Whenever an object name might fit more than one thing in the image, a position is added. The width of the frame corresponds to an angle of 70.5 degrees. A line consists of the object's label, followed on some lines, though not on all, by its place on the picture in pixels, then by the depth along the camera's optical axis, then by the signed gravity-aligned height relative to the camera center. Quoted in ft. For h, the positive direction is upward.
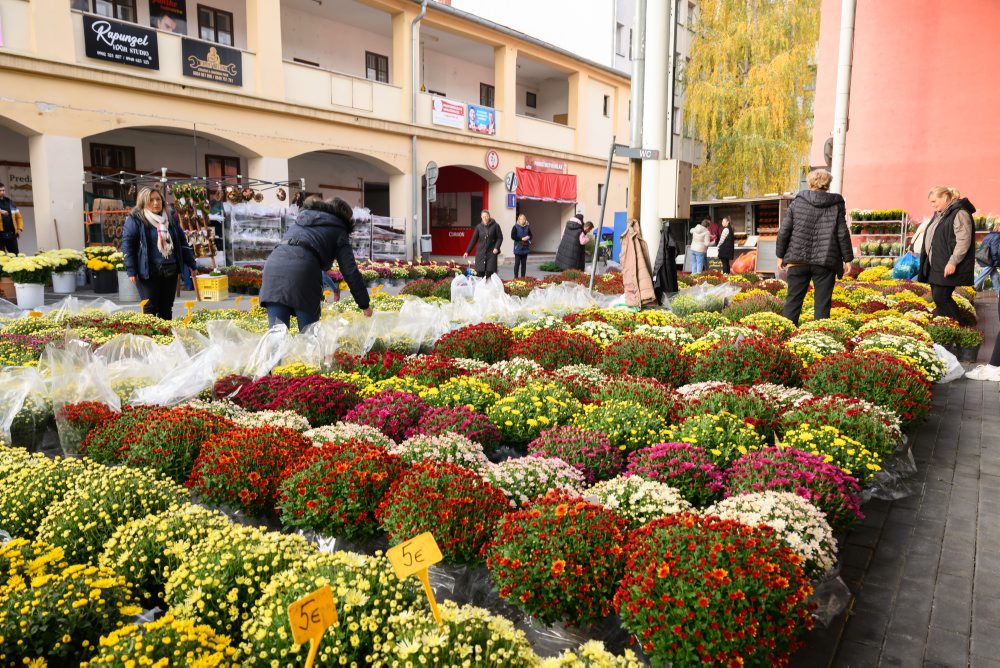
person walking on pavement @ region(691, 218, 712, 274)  61.67 -0.47
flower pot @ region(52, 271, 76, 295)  48.03 -3.34
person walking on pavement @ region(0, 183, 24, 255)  47.16 +0.55
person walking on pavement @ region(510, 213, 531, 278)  63.26 -0.04
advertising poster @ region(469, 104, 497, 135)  85.30 +14.38
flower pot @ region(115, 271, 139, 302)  44.81 -3.52
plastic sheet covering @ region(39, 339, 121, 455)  15.39 -3.17
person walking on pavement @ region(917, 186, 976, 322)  26.55 +0.04
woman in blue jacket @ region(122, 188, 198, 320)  25.52 -0.44
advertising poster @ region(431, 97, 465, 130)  80.69 +14.41
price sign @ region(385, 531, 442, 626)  6.87 -3.08
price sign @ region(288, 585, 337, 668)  5.98 -3.26
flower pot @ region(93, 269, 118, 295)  48.80 -3.27
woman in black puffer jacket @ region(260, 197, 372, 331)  20.80 -0.79
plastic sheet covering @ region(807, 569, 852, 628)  9.99 -5.10
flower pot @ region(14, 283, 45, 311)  40.45 -3.54
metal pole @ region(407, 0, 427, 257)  74.89 +10.52
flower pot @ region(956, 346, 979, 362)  27.66 -4.29
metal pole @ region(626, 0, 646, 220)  34.06 +8.10
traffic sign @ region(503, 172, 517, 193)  91.20 +7.41
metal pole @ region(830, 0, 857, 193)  57.06 +12.44
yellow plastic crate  46.16 -3.42
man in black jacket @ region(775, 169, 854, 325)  25.94 +0.17
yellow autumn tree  95.20 +19.77
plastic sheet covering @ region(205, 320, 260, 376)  18.54 -2.89
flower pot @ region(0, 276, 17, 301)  42.38 -3.32
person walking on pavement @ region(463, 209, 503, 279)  52.44 -0.27
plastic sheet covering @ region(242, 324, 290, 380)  18.83 -3.15
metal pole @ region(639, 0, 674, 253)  33.35 +6.42
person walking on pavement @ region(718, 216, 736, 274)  62.95 -0.28
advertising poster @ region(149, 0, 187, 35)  62.90 +19.59
